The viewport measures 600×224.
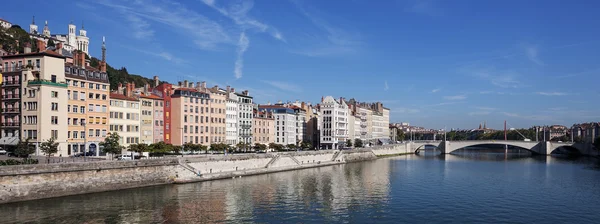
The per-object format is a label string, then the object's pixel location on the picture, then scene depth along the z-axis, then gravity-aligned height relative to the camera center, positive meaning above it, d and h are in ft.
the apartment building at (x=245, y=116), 337.31 +5.96
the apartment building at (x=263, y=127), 367.04 -1.71
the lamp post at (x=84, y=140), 208.44 -6.31
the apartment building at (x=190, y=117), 283.59 +4.72
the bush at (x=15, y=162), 140.78 -10.53
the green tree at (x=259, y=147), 300.20 -13.47
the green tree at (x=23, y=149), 172.55 -8.17
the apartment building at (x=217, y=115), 305.12 +6.25
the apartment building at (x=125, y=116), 245.45 +4.68
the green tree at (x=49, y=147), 174.91 -7.80
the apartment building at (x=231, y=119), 325.09 +3.84
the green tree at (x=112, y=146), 195.42 -8.12
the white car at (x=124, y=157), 196.35 -12.99
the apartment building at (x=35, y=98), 199.93 +11.42
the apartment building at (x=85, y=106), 219.20 +9.13
